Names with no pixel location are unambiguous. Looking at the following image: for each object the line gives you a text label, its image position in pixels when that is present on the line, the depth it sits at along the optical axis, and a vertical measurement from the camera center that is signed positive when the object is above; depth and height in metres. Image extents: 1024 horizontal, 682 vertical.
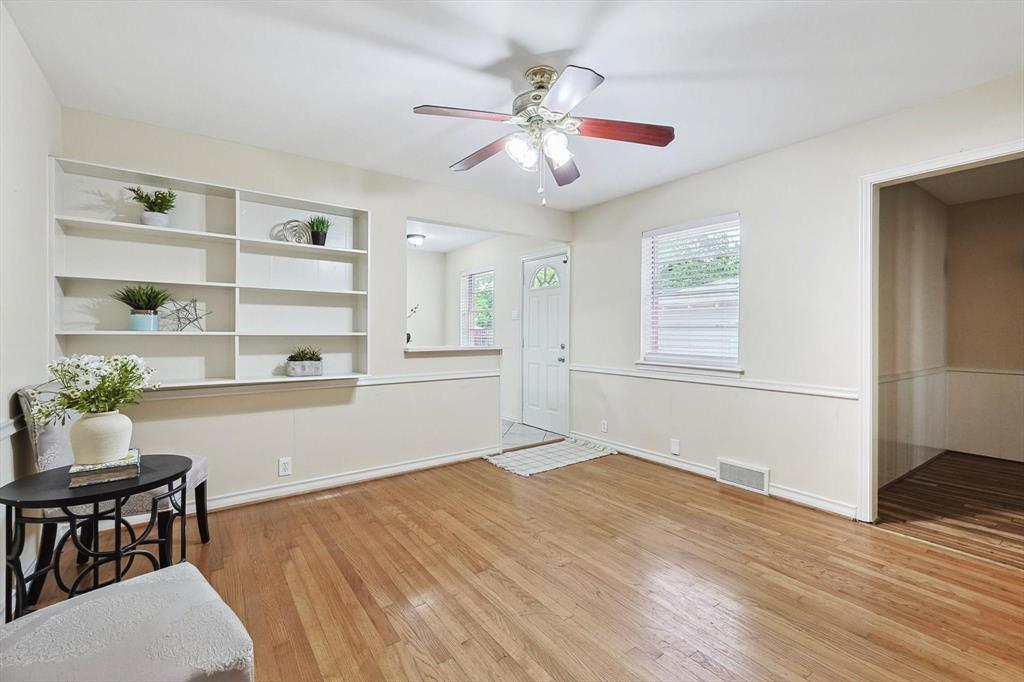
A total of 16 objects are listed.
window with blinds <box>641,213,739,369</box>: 3.83 +0.41
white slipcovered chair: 2.06 -0.57
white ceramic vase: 1.84 -0.39
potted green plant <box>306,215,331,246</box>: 3.50 +0.85
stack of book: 1.80 -0.52
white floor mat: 4.19 -1.13
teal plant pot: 2.84 +0.12
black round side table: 1.69 -0.59
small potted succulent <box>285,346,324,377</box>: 3.47 -0.17
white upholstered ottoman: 1.06 -0.74
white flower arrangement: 1.84 -0.18
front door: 5.39 -0.04
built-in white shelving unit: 2.81 +0.45
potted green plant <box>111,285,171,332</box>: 2.85 +0.23
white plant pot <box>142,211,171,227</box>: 2.90 +0.76
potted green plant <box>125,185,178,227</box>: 2.90 +0.86
